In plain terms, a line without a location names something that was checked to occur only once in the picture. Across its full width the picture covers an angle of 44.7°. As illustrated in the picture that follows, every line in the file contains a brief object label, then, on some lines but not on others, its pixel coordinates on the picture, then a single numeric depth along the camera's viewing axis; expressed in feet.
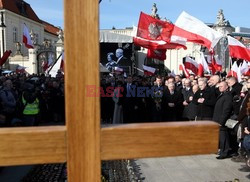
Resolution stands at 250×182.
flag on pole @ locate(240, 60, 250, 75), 39.70
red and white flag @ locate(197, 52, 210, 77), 40.32
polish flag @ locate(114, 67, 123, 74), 64.49
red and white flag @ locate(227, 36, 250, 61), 30.37
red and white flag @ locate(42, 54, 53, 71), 83.67
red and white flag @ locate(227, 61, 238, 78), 36.24
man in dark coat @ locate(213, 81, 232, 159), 21.45
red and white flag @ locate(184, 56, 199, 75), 46.09
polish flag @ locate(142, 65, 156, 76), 54.92
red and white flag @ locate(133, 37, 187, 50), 39.02
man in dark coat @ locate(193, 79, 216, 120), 24.12
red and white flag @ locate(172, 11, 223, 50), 28.86
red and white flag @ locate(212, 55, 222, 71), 44.74
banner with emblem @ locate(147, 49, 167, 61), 45.39
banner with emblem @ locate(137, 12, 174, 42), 36.19
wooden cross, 3.94
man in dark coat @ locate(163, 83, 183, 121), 30.55
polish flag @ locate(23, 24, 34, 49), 56.34
